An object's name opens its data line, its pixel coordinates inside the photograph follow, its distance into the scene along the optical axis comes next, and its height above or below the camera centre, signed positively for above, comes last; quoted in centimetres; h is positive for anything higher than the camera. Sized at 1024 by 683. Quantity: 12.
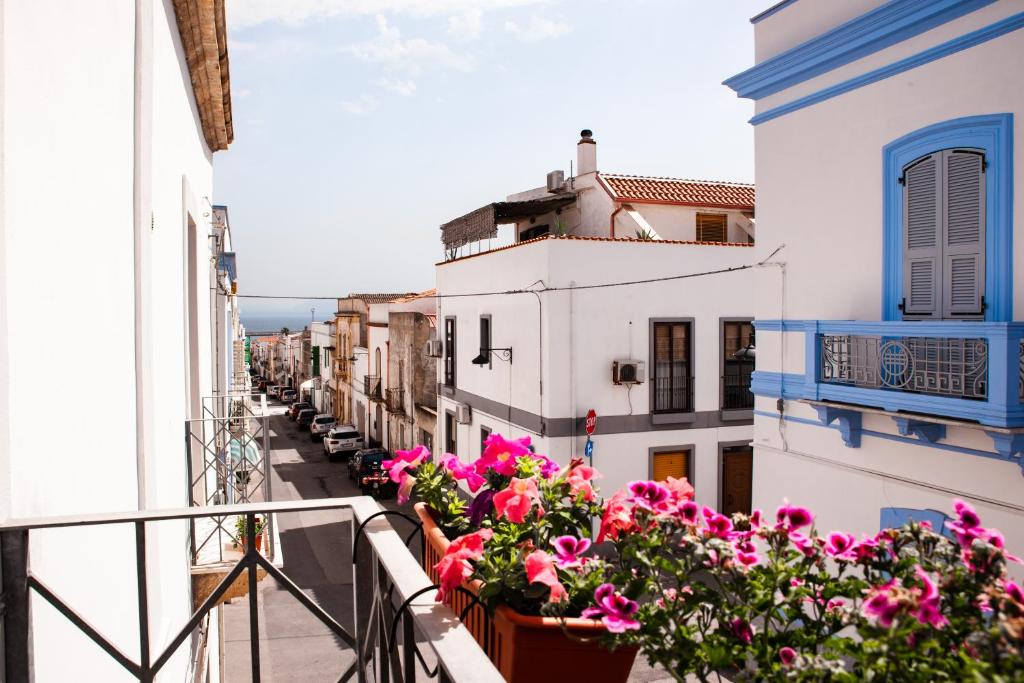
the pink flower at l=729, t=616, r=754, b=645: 127 -54
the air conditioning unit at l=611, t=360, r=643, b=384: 1298 -85
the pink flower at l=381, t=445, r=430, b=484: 240 -46
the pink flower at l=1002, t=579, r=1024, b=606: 110 -41
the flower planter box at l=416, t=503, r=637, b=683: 160 -74
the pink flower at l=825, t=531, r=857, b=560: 137 -43
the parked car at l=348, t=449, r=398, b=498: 1975 -413
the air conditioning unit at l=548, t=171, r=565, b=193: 1783 +356
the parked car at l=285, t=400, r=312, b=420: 3878 -450
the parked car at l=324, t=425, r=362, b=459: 2554 -411
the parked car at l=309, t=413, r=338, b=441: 3117 -429
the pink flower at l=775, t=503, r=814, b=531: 142 -39
